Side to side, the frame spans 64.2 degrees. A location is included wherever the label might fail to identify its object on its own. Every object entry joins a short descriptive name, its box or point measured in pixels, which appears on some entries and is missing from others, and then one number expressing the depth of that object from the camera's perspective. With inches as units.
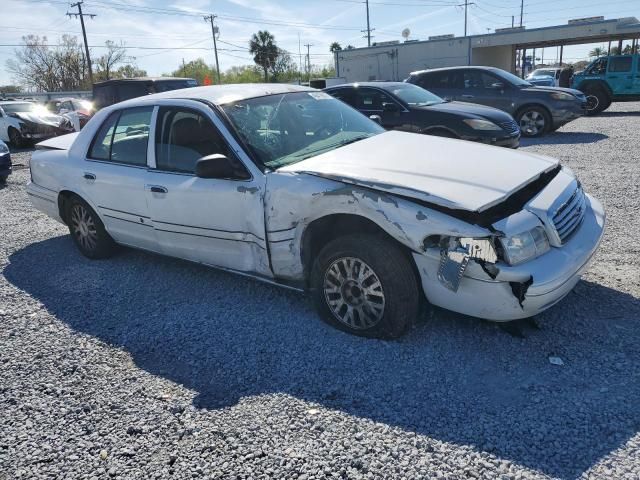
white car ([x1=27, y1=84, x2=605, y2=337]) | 112.8
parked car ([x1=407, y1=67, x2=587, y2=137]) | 470.6
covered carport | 1024.3
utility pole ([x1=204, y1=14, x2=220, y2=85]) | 2187.5
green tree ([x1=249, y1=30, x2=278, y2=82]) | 2618.1
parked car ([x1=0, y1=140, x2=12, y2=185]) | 384.8
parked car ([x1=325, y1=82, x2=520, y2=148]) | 340.8
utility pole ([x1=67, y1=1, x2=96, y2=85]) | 1707.1
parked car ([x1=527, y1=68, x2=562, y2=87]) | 950.7
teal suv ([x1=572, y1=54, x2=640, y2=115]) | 680.4
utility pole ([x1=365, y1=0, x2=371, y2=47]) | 2169.5
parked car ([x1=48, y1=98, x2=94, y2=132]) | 675.4
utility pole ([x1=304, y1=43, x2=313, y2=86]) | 3153.1
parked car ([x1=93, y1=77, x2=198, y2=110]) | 507.2
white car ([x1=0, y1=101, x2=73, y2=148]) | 629.9
